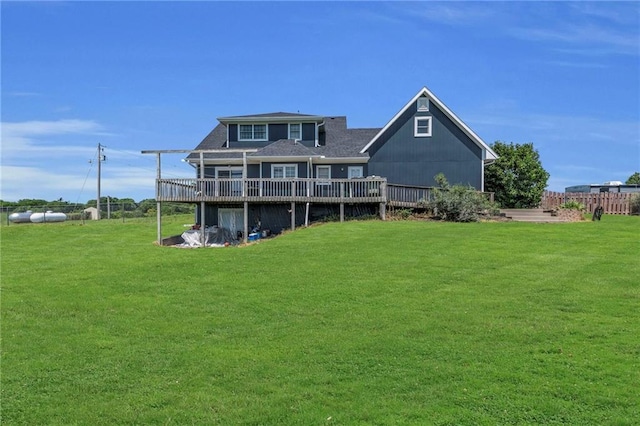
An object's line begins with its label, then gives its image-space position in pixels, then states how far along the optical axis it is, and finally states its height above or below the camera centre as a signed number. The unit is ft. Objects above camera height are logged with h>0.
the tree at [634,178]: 213.17 +12.12
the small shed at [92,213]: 140.91 -0.73
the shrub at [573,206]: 91.01 +0.27
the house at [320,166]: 83.15 +8.00
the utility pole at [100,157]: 153.89 +16.28
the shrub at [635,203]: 103.91 +0.83
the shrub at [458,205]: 77.71 +0.55
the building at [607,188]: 134.82 +5.40
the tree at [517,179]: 103.76 +5.85
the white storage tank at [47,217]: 119.55 -1.50
